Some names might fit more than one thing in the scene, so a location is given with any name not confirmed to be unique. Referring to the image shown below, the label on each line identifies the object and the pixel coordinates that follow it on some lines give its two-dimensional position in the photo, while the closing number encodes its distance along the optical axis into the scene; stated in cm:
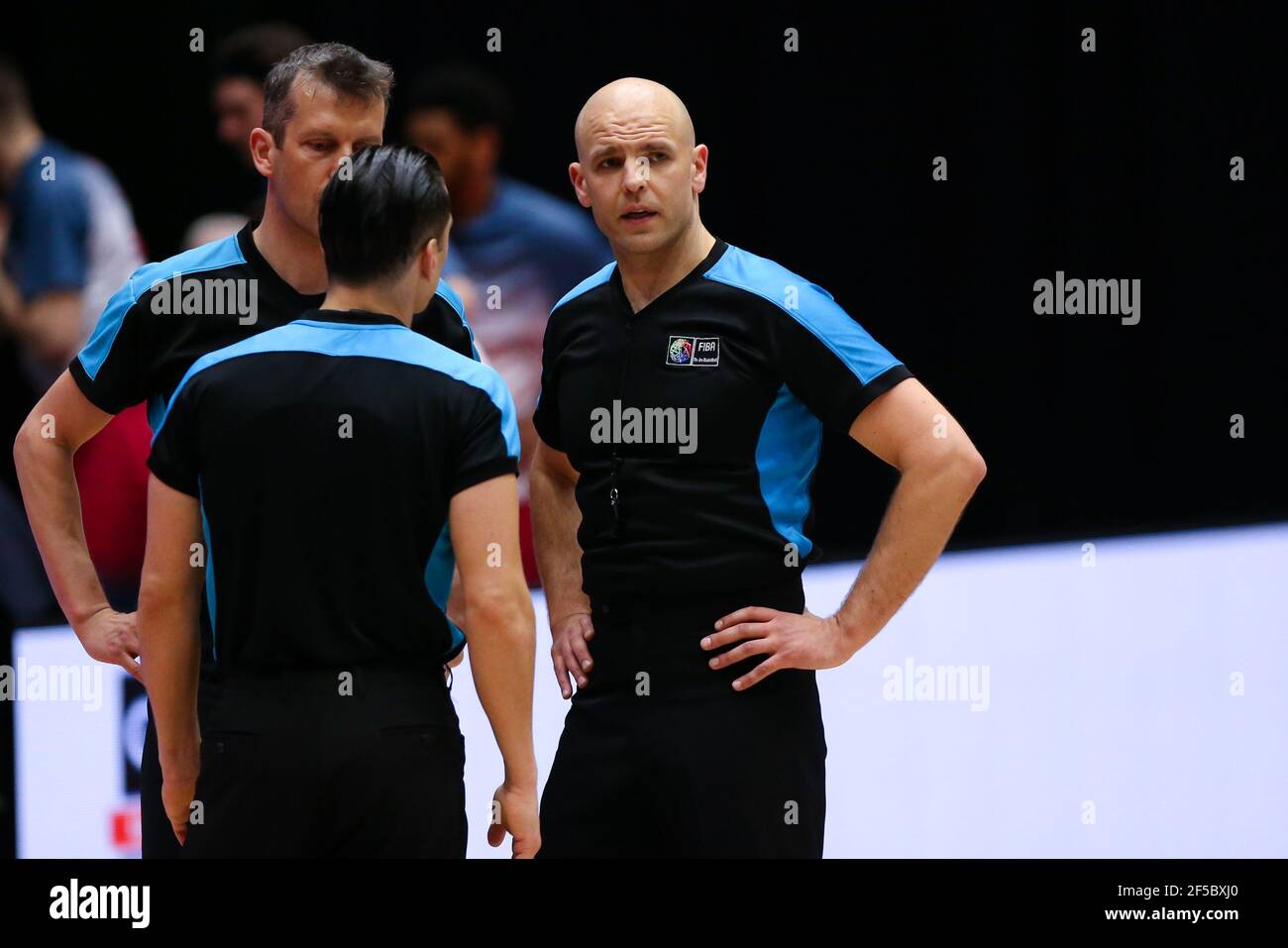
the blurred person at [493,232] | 970
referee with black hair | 492
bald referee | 580
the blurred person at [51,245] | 961
